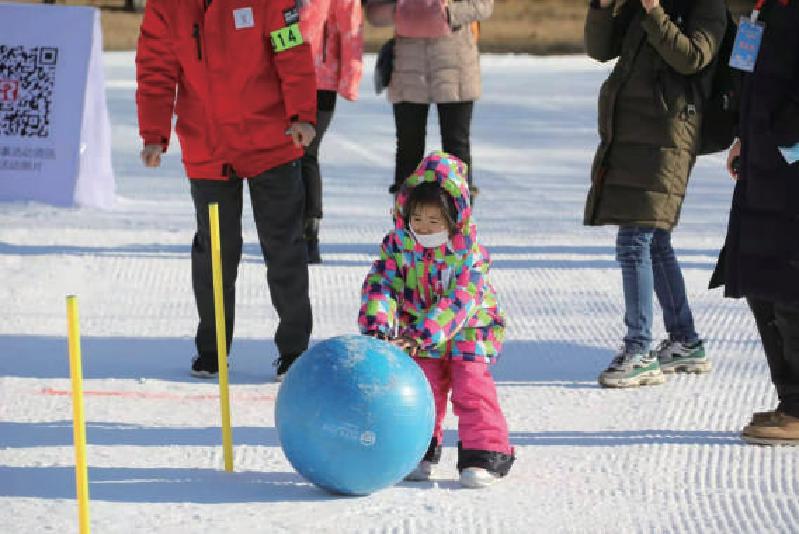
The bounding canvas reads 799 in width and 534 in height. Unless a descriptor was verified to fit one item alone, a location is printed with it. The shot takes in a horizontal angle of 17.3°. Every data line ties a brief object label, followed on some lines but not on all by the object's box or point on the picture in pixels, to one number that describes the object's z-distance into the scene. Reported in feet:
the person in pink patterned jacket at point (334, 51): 42.07
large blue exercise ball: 24.84
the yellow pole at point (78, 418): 21.34
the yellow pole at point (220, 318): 26.95
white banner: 51.81
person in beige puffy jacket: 45.55
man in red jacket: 32.20
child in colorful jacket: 26.70
